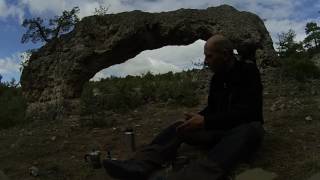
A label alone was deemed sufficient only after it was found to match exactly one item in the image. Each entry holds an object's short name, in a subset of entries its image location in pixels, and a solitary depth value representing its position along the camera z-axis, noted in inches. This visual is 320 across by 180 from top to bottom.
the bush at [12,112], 263.4
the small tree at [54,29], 282.1
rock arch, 253.3
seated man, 104.2
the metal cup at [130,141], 145.1
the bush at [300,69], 229.7
